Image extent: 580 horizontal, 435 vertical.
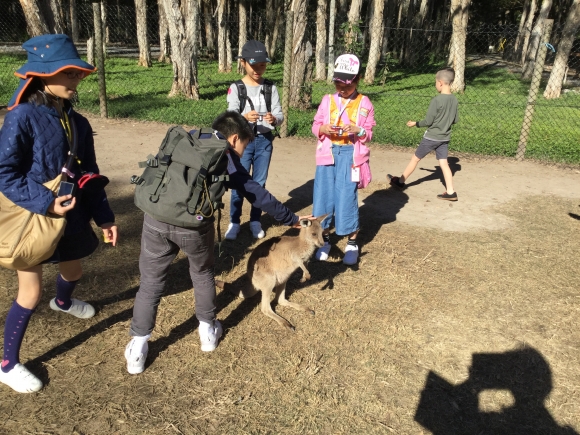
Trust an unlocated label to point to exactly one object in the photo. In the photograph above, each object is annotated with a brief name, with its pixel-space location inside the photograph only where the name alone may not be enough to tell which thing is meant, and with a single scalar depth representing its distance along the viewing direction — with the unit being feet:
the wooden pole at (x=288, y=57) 27.68
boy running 20.27
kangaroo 11.41
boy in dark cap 14.52
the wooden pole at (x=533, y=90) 25.46
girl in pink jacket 13.08
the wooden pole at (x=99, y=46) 30.09
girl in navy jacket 7.75
